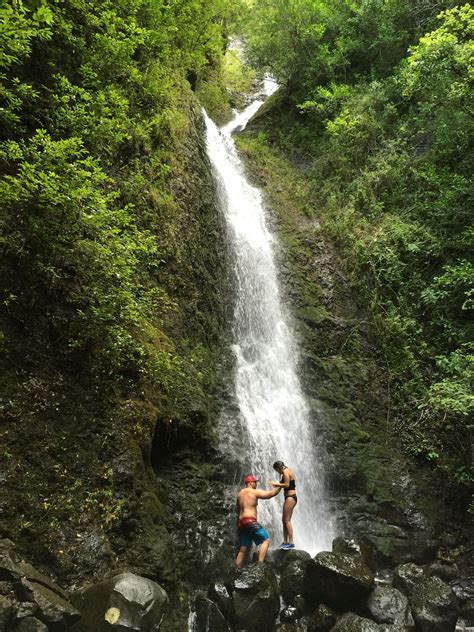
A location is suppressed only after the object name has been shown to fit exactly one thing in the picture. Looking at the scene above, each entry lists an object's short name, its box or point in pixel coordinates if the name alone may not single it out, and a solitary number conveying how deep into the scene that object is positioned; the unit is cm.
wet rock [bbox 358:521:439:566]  735
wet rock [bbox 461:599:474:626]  579
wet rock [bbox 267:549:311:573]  600
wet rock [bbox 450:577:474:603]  648
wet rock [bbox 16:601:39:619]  332
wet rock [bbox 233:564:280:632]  496
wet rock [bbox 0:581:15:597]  341
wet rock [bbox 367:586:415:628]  522
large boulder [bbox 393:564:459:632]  541
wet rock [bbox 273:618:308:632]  498
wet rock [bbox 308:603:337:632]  506
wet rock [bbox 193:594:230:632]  488
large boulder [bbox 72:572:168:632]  374
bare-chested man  605
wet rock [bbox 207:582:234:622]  502
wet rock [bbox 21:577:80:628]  348
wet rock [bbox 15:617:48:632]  326
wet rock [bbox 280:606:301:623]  531
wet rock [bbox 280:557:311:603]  557
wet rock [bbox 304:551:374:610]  534
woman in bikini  668
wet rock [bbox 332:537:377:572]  630
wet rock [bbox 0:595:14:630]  317
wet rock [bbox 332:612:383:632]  484
